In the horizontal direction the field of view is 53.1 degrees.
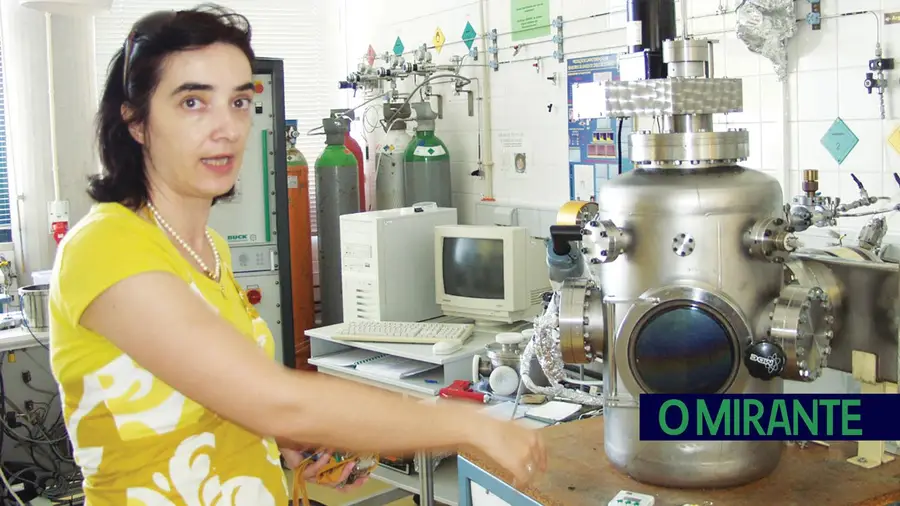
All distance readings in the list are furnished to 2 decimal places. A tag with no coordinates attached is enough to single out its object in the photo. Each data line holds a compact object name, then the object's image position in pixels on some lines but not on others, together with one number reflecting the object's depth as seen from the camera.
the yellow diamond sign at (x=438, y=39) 4.29
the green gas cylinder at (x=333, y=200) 4.40
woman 0.95
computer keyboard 3.06
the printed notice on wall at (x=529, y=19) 3.67
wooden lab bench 1.28
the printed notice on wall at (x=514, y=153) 3.88
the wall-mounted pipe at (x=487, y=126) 4.00
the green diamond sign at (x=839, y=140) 2.52
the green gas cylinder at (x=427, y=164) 4.12
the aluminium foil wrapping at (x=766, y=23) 2.52
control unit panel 3.73
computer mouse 2.90
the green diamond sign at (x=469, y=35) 4.08
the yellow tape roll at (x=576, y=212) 1.49
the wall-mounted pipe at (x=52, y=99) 3.92
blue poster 3.38
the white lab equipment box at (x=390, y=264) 3.33
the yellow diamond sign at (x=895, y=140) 2.40
